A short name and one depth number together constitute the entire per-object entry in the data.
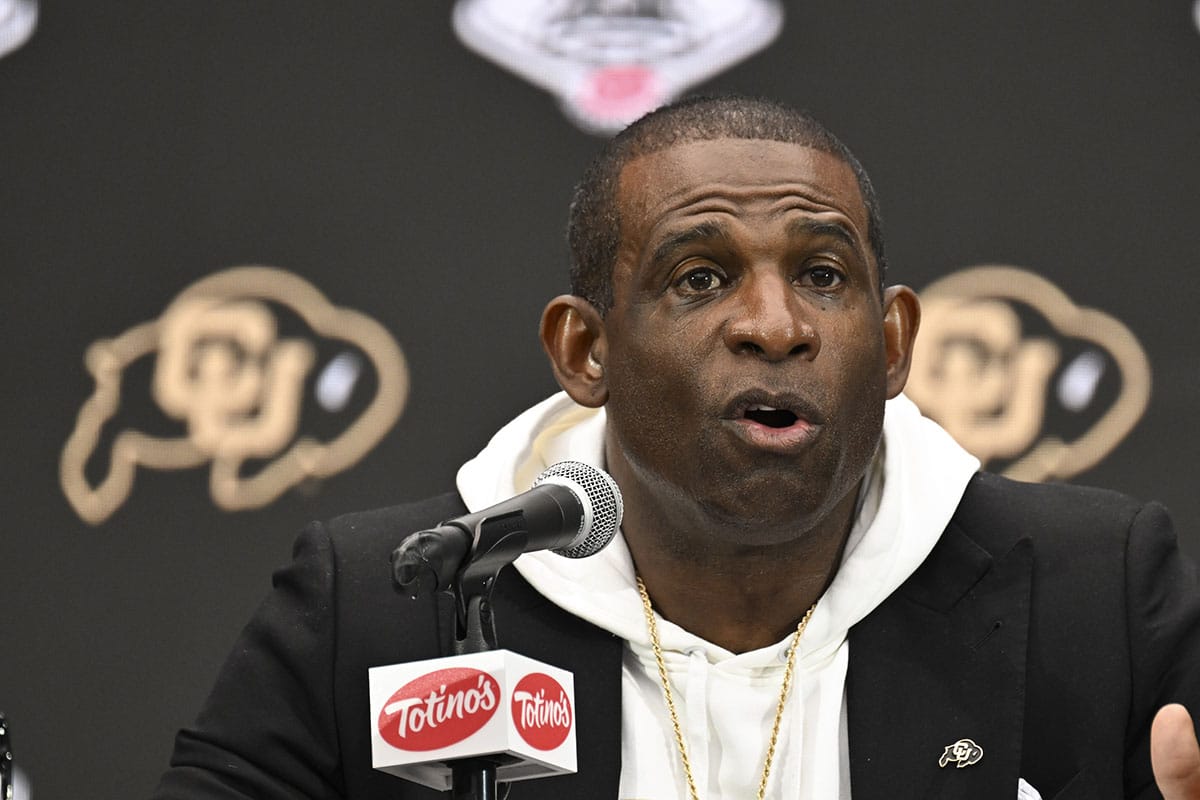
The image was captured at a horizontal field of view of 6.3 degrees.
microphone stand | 5.09
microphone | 5.09
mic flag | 5.10
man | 5.41
